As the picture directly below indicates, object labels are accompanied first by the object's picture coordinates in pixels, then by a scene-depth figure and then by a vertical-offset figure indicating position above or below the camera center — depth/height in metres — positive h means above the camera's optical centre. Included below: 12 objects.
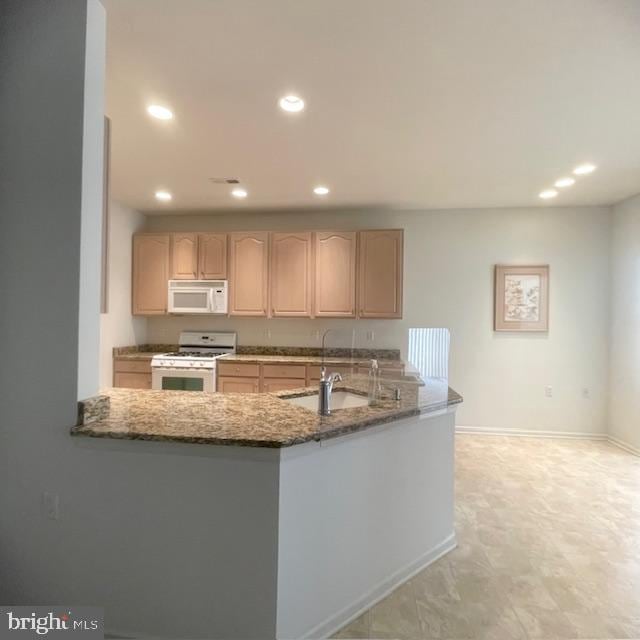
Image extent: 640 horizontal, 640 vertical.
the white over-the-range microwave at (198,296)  4.85 +0.21
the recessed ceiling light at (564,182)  3.87 +1.32
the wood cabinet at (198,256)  4.93 +0.69
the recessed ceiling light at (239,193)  4.30 +1.29
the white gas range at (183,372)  4.59 -0.65
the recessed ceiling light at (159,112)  2.54 +1.26
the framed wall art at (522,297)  4.84 +0.27
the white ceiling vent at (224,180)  3.95 +1.28
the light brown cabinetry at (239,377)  4.62 -0.69
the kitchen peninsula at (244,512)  1.54 -0.77
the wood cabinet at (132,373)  4.75 -0.69
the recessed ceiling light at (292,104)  2.43 +1.26
